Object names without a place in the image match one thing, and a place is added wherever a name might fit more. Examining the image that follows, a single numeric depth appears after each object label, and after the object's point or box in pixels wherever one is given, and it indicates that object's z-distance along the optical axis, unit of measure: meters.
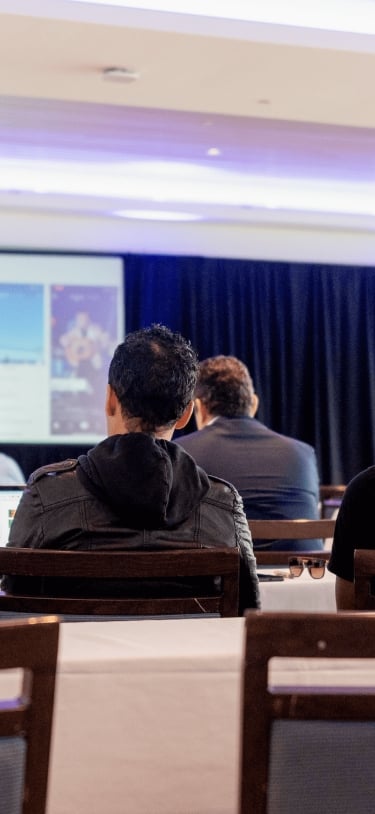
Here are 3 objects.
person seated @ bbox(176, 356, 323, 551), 3.68
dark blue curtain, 9.50
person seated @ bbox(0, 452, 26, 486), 6.90
